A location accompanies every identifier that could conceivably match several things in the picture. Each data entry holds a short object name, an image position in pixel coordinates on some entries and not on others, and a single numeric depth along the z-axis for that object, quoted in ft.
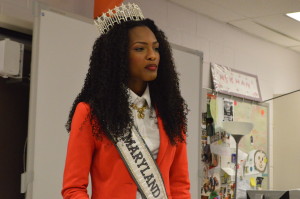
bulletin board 13.15
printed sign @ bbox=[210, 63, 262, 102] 13.77
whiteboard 8.01
